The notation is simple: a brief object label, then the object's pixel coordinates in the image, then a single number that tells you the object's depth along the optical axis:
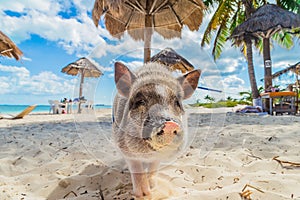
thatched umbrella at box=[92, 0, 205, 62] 1.87
